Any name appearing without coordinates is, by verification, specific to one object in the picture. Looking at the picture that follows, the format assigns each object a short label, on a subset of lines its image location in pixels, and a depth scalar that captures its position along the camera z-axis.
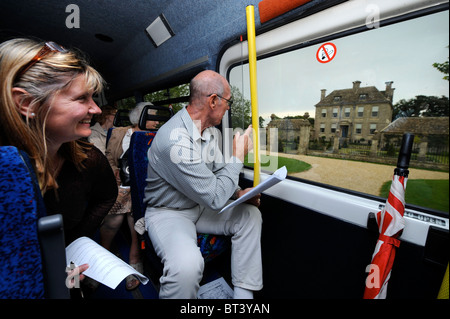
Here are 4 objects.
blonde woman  0.77
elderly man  1.15
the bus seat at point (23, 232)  0.45
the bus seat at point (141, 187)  1.45
